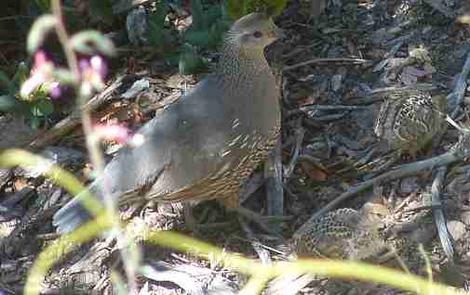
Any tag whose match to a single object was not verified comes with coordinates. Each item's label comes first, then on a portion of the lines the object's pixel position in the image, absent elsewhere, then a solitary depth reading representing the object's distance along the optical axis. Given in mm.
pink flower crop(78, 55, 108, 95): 2209
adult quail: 8273
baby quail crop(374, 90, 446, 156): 8781
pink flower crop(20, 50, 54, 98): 2234
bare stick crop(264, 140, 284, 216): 9094
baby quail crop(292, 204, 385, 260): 7656
